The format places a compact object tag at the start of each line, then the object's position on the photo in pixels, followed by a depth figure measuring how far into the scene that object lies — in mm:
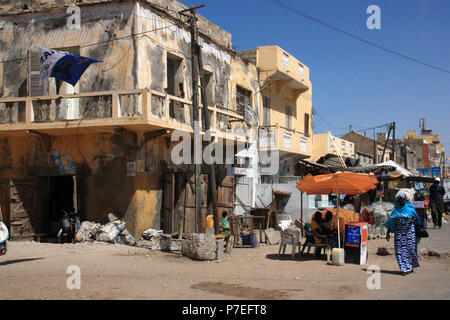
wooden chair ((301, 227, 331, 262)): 11024
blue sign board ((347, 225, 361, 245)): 10305
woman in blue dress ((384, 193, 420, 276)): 8891
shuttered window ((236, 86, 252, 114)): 20328
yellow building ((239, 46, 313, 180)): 21641
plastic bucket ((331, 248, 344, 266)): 10109
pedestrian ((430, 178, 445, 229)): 19859
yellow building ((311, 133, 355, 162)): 32625
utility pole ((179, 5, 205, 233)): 12266
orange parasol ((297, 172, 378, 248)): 10766
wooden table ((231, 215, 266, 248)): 14265
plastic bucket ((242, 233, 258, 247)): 14031
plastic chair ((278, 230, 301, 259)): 11414
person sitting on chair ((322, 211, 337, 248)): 11070
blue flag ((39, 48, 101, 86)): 12344
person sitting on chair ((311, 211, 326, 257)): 11109
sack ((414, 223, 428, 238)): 9288
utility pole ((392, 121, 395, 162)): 34216
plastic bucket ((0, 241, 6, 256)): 8703
